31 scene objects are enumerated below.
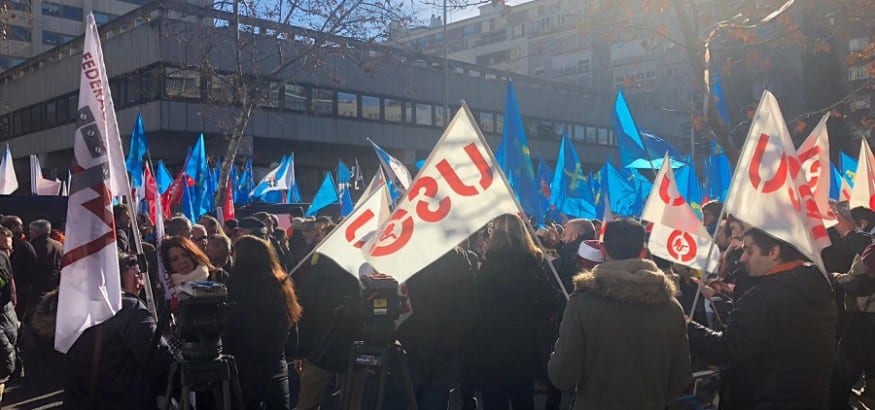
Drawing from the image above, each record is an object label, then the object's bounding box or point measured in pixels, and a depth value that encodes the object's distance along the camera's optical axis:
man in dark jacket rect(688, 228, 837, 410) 3.42
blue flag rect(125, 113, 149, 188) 11.95
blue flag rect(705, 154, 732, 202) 13.55
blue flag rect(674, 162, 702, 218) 11.63
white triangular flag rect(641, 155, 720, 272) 6.13
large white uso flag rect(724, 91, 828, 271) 3.75
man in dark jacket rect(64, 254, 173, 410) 3.69
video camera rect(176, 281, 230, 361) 3.54
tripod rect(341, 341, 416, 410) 4.04
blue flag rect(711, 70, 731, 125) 13.09
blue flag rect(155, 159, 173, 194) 15.49
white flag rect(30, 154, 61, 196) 16.38
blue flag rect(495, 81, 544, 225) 8.84
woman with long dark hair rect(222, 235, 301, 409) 4.52
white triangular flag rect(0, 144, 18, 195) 15.21
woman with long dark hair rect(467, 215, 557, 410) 4.74
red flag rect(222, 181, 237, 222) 12.82
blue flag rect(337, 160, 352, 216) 16.96
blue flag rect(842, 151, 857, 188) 12.79
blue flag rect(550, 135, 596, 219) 12.36
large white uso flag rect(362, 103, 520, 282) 4.16
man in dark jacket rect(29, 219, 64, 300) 8.51
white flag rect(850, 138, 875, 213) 8.62
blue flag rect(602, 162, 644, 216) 12.63
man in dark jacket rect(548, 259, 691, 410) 3.21
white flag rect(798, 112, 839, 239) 6.26
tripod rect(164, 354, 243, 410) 3.59
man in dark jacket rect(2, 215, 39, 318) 8.41
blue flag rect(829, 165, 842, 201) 12.46
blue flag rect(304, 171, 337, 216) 13.52
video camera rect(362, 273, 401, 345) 3.99
